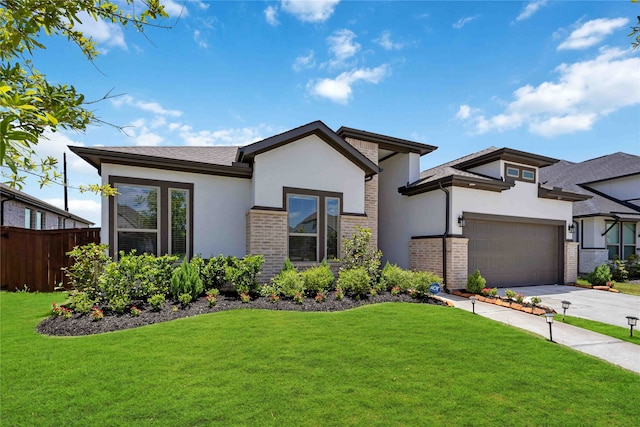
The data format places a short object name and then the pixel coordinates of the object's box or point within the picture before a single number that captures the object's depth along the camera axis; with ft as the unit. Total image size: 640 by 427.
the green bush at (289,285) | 26.32
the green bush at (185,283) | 24.38
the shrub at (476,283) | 33.50
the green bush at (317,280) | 27.99
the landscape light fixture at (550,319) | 18.68
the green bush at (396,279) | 29.68
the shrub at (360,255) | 30.96
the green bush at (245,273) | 26.53
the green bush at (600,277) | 43.52
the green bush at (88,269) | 23.61
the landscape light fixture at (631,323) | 19.32
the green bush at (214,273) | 26.73
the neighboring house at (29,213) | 51.60
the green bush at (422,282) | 28.22
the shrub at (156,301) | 22.39
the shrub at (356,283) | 27.40
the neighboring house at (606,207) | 53.93
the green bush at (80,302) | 21.60
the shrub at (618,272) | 49.67
